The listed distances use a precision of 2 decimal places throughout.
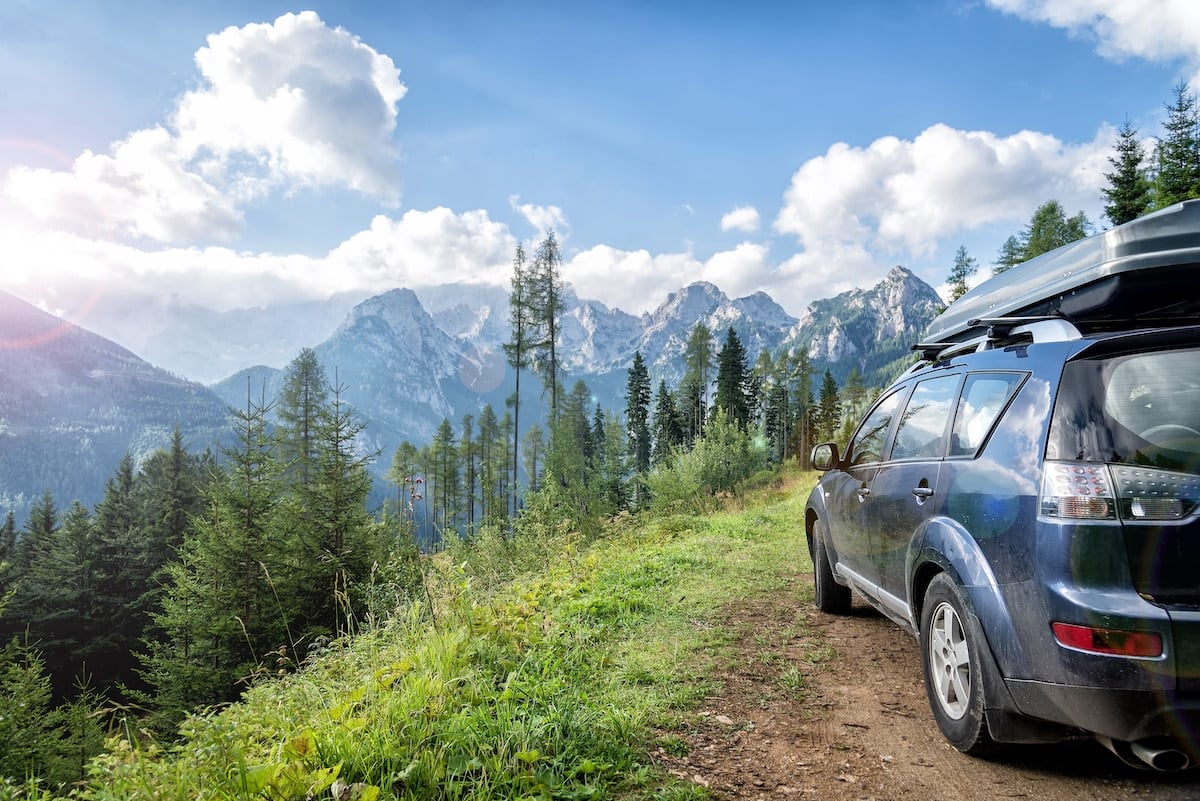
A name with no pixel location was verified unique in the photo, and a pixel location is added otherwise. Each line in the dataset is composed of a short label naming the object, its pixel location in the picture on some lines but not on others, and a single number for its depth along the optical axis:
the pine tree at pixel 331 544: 13.38
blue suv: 2.06
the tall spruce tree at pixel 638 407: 63.19
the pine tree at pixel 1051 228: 39.41
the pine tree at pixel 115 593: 27.67
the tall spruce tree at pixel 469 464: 67.75
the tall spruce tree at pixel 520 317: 33.56
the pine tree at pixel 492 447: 65.47
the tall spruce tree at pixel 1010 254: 42.94
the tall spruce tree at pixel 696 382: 54.31
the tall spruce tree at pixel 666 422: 57.12
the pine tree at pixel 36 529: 34.00
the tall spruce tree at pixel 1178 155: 26.48
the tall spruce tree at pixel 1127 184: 28.78
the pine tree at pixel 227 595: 12.58
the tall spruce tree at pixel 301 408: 32.06
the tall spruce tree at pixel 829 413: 54.12
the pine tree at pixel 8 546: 29.65
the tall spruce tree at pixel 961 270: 48.66
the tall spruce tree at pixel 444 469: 64.06
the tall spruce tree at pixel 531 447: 58.71
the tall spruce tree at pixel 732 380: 54.53
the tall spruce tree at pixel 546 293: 33.75
